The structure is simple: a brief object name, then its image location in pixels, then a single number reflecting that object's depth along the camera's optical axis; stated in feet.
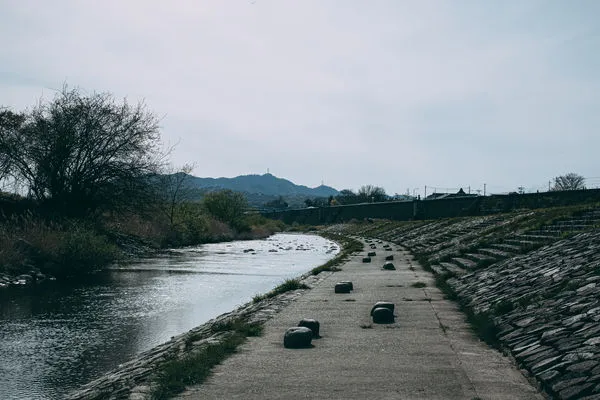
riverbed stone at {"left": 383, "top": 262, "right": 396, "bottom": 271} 81.05
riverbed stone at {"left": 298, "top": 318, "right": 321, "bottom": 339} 34.50
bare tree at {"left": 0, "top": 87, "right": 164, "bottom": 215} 129.90
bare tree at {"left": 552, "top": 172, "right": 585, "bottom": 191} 337.93
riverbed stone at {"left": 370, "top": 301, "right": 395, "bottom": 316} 41.25
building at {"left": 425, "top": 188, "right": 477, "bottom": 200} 324.89
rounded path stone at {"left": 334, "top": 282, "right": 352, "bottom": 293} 55.72
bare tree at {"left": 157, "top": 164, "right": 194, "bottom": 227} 206.75
